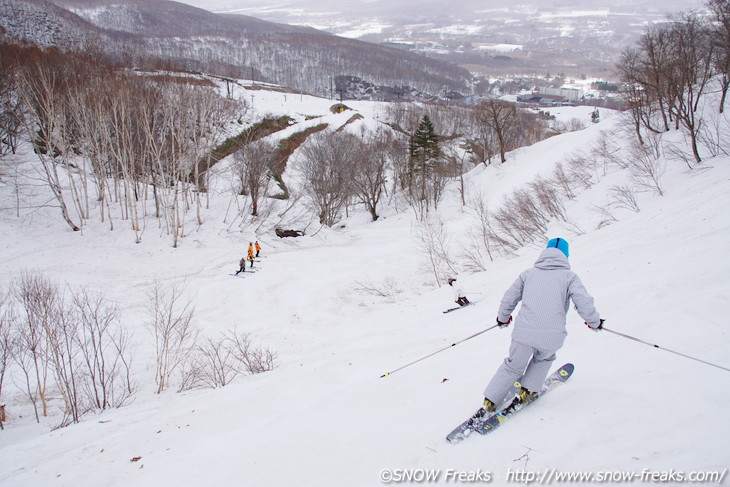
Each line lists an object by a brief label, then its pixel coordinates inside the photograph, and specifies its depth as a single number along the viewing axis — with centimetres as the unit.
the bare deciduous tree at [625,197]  1892
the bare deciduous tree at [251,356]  1188
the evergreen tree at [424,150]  4506
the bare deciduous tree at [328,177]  3888
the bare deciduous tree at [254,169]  3384
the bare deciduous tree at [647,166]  2048
